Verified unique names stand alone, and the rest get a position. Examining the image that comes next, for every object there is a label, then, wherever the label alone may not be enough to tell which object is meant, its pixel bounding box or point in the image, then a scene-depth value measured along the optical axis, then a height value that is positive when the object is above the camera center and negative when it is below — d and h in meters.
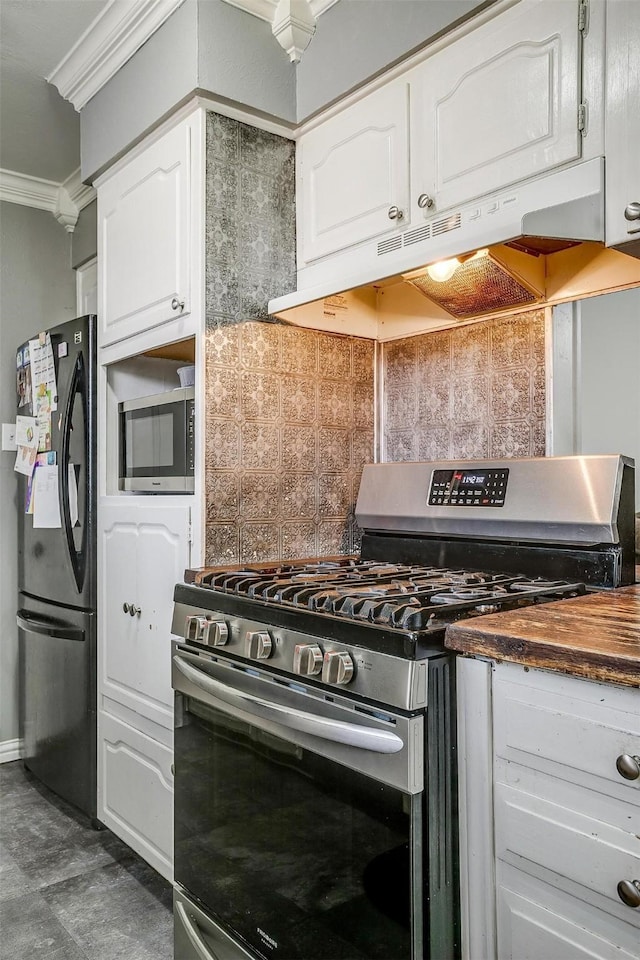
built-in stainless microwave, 1.88 +0.10
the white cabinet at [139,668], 1.91 -0.57
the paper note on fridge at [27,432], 2.67 +0.17
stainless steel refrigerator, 2.31 -0.41
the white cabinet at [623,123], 1.22 +0.63
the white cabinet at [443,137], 1.35 +0.77
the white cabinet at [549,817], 0.89 -0.47
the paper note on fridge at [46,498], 2.47 -0.08
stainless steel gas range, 1.10 -0.42
